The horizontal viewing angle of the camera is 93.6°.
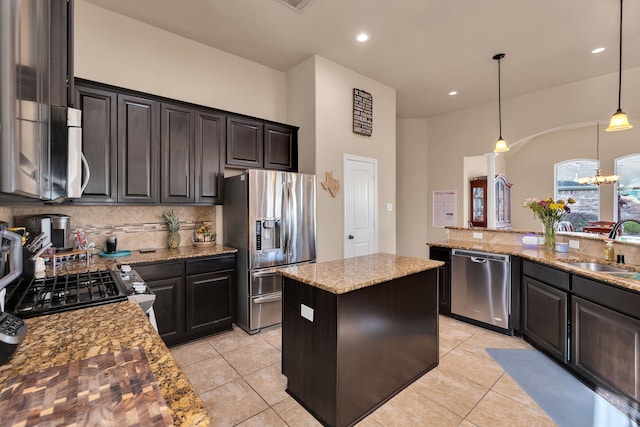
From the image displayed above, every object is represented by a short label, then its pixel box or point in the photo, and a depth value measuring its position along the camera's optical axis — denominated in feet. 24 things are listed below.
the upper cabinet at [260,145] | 11.71
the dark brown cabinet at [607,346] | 6.39
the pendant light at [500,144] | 12.66
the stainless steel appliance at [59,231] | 8.43
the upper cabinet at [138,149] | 9.36
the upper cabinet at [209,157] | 10.87
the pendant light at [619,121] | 9.25
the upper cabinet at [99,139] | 8.70
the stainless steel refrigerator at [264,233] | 10.64
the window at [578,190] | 24.76
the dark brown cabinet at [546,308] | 8.30
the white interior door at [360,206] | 13.82
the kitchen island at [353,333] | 6.12
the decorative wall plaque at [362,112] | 14.10
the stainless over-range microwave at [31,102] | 1.57
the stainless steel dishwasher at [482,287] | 10.62
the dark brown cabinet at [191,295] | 9.29
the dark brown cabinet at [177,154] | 10.14
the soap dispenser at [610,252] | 8.78
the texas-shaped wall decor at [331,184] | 12.90
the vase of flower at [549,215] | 10.61
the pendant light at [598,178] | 21.06
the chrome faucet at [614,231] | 8.89
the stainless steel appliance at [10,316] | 2.88
